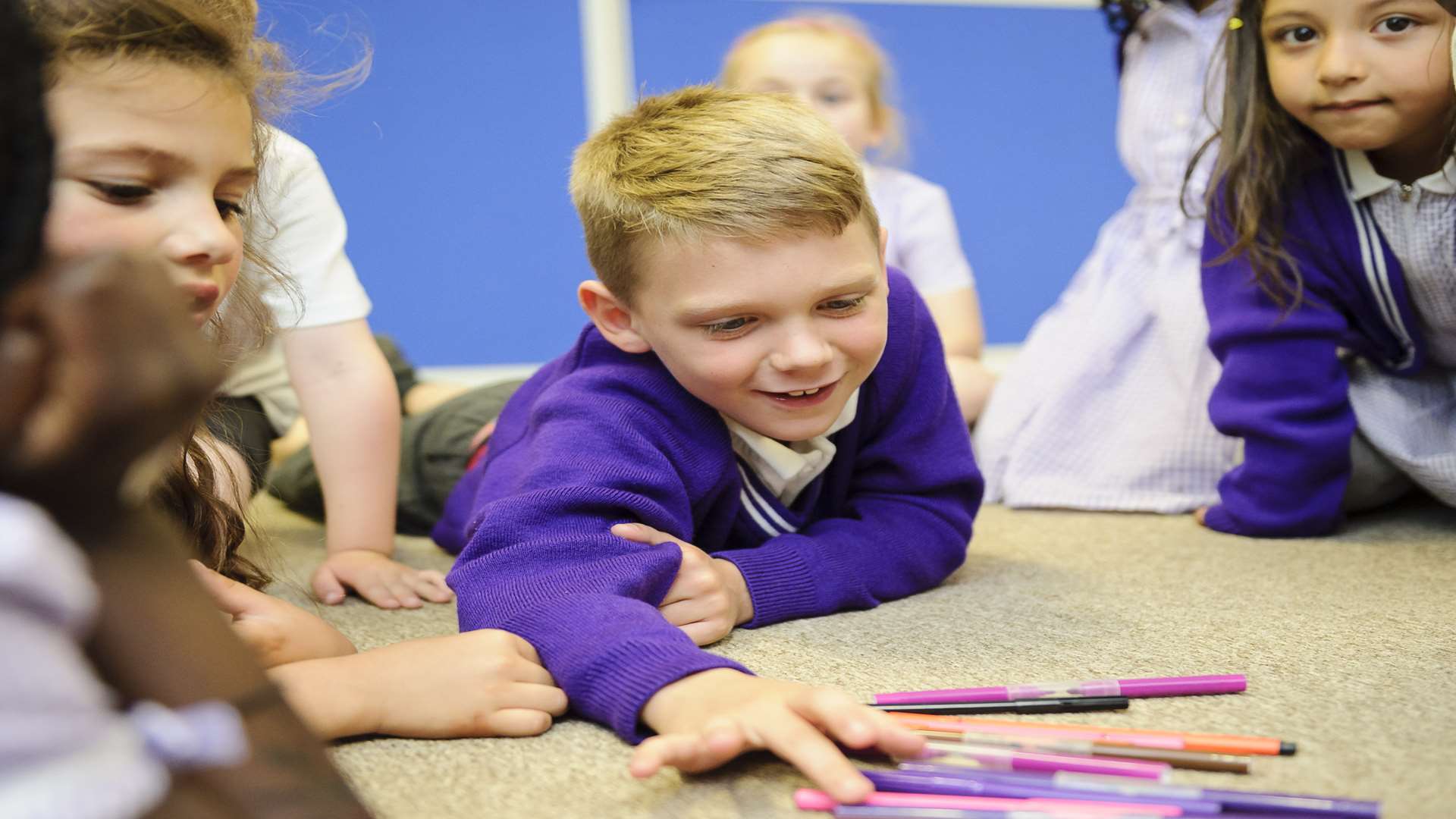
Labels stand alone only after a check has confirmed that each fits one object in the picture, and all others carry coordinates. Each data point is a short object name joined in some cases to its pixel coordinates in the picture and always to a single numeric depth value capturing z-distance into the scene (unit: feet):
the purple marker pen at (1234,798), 1.68
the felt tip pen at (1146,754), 1.90
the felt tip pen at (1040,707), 2.21
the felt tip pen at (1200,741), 1.95
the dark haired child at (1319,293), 3.67
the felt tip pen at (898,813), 1.68
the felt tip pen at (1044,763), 1.83
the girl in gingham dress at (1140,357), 4.59
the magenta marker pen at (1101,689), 2.24
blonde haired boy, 2.57
